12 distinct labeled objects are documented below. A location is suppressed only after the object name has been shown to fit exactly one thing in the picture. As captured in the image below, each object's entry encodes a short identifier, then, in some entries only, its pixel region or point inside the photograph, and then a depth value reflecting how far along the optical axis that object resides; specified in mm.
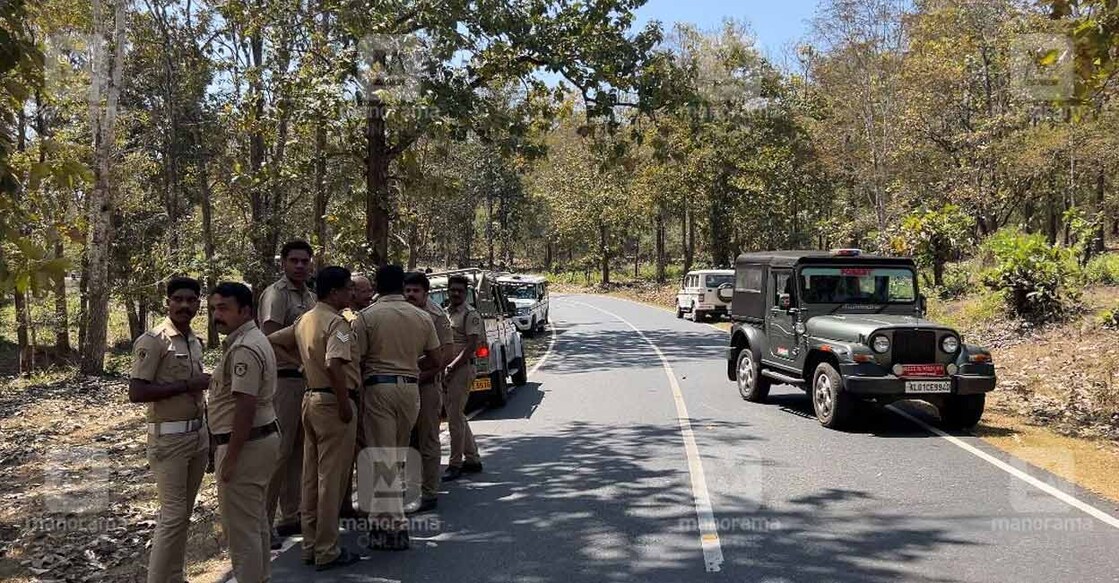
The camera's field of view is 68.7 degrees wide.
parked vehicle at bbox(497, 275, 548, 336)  24812
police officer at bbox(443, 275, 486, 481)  7781
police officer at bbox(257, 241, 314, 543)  5875
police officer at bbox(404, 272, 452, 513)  6844
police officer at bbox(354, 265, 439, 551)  5785
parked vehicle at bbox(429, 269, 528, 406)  11633
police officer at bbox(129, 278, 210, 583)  4531
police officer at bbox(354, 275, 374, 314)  6709
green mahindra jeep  9273
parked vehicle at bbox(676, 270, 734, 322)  30172
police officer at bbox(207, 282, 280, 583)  4441
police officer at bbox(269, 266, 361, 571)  5254
